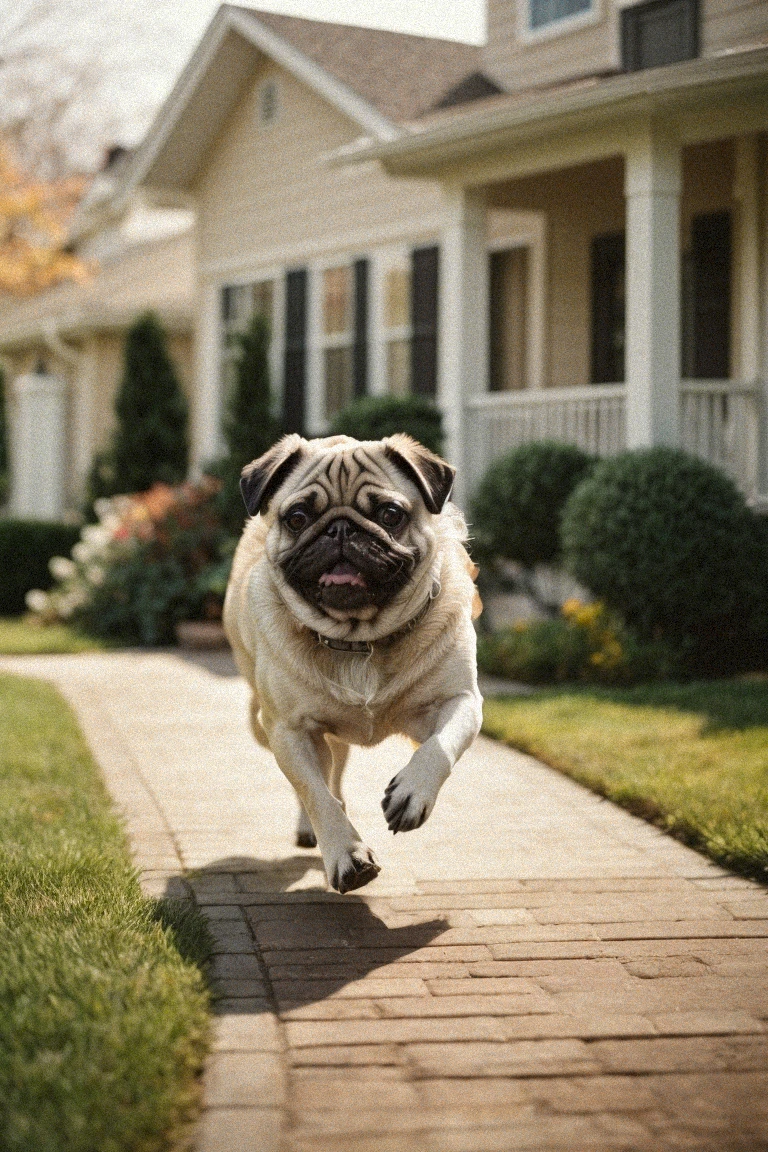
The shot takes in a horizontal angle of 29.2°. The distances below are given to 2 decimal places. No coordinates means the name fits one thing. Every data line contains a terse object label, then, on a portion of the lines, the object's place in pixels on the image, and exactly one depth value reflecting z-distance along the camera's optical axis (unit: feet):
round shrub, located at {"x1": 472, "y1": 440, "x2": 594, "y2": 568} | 39.06
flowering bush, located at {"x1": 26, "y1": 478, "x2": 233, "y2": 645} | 46.68
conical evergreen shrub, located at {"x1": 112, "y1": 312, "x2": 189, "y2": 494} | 65.92
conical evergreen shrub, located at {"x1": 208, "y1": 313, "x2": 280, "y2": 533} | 53.06
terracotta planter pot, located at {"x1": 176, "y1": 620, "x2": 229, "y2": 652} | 44.68
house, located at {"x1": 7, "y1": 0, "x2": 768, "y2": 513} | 37.35
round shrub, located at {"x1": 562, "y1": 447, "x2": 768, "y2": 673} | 33.60
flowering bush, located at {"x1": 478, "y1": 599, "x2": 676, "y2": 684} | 33.35
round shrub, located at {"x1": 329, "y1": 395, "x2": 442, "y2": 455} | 41.81
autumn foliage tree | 82.28
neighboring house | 72.79
